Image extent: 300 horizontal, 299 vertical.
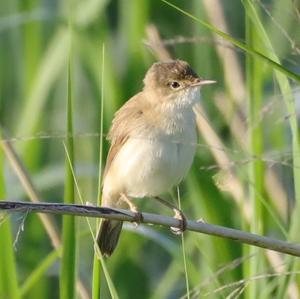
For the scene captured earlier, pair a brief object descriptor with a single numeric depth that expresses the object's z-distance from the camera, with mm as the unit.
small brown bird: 6875
